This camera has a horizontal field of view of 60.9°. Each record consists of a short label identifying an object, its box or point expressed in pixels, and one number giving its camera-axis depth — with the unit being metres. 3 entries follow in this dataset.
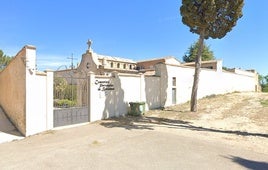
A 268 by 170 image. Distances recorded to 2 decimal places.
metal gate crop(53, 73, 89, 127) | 11.48
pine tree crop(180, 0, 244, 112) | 14.79
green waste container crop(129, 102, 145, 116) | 14.89
